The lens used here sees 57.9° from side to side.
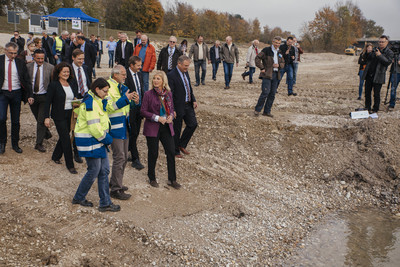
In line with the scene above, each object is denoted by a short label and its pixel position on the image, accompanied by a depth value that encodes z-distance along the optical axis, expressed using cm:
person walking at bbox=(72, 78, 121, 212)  480
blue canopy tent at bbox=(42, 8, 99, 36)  2684
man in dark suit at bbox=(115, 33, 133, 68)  1155
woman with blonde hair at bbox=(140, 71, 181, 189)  585
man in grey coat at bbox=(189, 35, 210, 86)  1498
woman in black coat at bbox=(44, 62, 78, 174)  620
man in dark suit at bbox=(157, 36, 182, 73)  1134
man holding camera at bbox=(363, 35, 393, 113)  1000
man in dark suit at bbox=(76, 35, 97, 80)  1045
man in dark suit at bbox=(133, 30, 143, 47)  1237
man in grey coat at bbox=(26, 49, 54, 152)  701
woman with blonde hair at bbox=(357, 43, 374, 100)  1137
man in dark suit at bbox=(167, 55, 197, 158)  708
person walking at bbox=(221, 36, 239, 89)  1487
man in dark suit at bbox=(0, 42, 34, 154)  673
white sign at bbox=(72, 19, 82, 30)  2506
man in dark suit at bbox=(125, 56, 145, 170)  656
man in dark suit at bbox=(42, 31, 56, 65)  1433
